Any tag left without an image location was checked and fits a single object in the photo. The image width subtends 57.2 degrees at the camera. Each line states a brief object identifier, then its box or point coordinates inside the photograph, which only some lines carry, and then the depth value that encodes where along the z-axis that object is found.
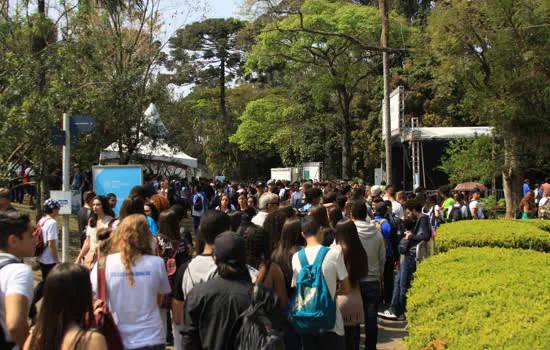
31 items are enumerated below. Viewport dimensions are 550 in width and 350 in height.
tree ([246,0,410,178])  26.70
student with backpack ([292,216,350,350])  4.00
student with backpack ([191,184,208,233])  12.09
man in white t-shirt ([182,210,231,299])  3.54
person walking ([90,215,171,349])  3.40
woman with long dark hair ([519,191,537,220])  12.46
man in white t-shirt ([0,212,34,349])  2.93
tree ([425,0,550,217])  14.39
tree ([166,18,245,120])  39.81
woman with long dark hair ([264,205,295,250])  5.09
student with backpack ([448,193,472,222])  10.93
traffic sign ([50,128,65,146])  7.86
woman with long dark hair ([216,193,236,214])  9.28
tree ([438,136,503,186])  17.23
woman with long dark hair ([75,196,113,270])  6.08
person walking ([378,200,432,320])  7.02
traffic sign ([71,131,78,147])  8.27
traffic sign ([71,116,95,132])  8.21
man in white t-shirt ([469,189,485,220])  11.84
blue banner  10.57
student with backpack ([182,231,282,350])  2.97
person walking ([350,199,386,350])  5.34
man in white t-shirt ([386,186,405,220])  8.91
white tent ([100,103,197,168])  19.72
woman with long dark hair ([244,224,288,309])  3.63
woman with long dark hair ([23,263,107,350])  2.51
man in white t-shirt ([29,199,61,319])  6.24
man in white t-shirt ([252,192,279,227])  7.01
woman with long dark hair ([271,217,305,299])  4.46
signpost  7.92
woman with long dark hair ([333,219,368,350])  4.55
